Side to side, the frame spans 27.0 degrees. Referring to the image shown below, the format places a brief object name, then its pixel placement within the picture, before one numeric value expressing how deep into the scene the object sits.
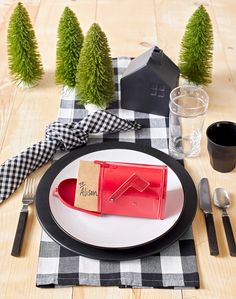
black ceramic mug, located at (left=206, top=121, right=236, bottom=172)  1.00
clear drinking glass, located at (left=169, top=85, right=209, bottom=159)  1.07
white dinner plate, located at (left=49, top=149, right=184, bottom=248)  0.87
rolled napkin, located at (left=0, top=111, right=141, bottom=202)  1.00
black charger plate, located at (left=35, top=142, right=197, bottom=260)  0.85
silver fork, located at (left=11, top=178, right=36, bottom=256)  0.88
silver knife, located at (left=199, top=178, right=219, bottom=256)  0.88
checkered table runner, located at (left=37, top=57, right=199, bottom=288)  0.83
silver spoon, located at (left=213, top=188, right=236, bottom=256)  0.88
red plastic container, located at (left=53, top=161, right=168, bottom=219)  0.86
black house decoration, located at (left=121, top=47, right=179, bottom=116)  1.12
